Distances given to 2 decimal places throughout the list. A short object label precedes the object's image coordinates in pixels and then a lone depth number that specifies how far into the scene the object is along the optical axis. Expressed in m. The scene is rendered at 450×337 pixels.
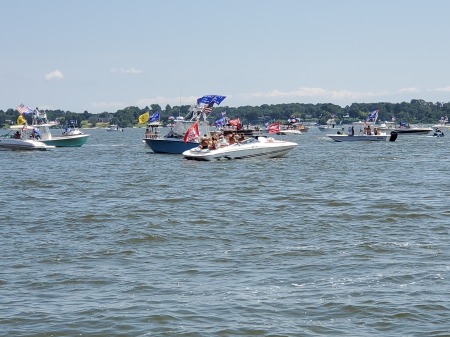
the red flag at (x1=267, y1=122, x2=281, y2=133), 93.56
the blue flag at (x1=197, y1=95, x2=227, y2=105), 66.75
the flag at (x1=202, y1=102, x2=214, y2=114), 66.31
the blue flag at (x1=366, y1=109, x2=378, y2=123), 107.92
